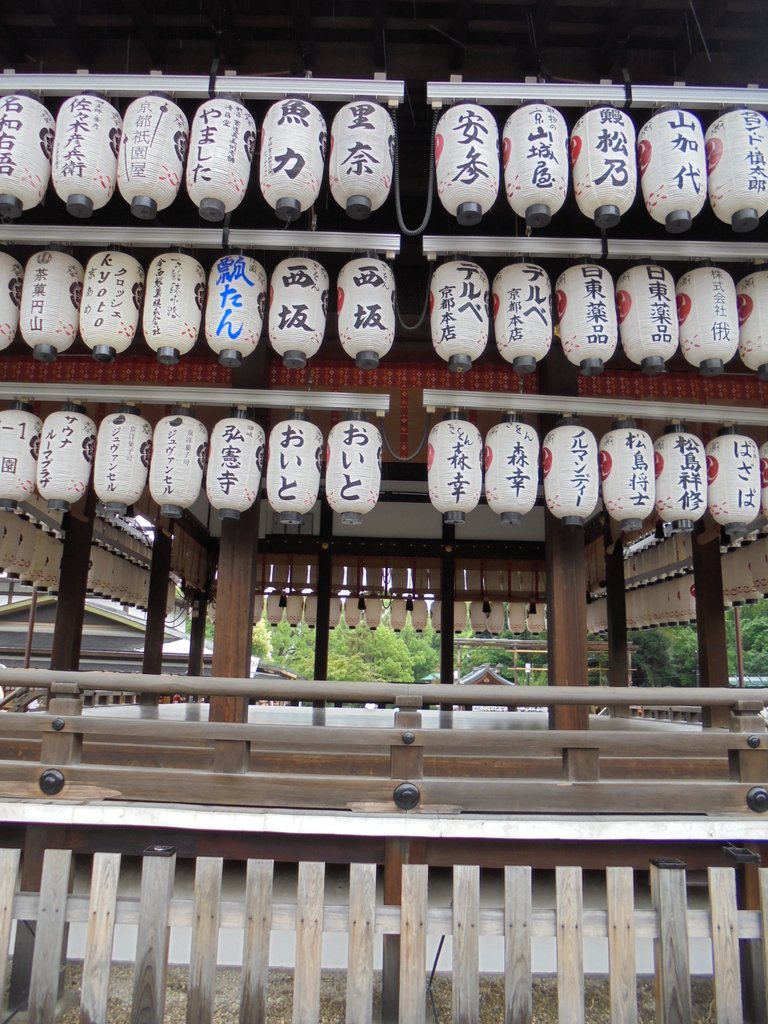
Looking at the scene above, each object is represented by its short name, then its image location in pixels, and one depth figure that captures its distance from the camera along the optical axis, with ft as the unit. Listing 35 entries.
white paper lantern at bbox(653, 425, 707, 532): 15.70
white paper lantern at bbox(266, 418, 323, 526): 15.67
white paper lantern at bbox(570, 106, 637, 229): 14.23
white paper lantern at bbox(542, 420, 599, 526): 15.64
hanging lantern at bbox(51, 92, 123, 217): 14.26
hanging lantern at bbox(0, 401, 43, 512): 16.07
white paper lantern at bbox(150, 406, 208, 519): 15.71
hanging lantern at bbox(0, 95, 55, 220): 14.32
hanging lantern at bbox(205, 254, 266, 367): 15.28
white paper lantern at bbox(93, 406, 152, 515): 15.72
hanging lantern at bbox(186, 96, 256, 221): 14.14
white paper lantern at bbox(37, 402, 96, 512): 15.84
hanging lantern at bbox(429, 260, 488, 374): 15.37
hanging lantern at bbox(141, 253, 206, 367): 15.35
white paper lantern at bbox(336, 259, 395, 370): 15.39
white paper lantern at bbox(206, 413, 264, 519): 15.55
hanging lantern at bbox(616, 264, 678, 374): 15.30
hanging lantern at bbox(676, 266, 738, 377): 15.34
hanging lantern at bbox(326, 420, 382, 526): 15.72
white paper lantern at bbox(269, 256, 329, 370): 15.33
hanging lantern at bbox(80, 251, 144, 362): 15.39
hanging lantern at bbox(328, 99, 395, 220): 14.26
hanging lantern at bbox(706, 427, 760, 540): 15.93
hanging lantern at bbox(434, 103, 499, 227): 14.12
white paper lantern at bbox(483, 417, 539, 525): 15.90
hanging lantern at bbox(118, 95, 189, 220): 14.15
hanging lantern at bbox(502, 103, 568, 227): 14.14
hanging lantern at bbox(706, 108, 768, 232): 14.30
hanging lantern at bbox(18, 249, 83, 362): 15.65
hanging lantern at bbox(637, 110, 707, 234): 14.20
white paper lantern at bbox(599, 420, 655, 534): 15.56
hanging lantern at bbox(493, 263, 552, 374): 15.42
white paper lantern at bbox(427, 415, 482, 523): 15.88
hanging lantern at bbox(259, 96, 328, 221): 14.07
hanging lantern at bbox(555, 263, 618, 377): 15.31
